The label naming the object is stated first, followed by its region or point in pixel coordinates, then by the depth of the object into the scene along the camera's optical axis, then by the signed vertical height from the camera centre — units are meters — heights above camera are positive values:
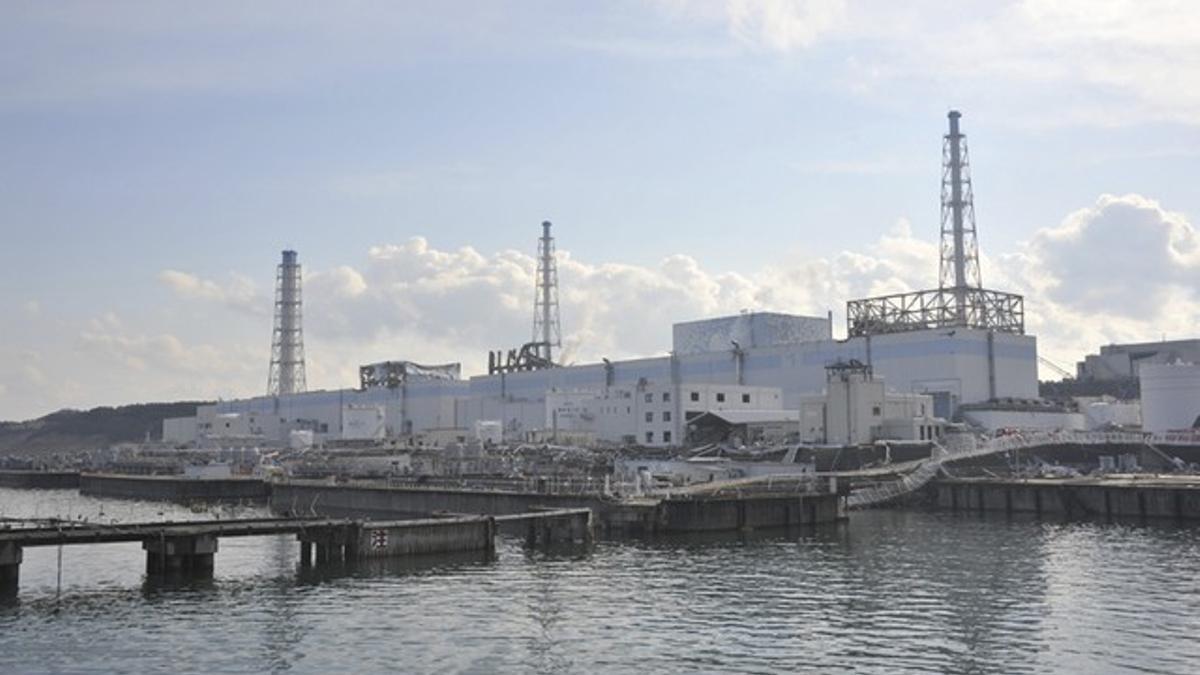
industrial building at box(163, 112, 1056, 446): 115.88 +8.35
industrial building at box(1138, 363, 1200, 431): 105.06 +4.44
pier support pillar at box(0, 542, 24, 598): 42.69 -4.06
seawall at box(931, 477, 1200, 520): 69.06 -3.31
